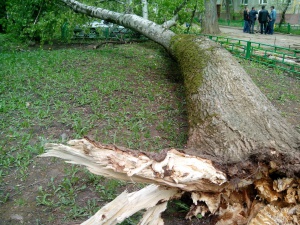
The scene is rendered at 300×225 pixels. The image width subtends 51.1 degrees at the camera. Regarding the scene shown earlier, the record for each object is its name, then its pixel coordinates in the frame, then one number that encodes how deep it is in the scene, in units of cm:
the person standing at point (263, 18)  1678
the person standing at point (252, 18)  1778
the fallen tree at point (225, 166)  254
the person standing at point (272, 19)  1705
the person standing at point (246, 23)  1851
